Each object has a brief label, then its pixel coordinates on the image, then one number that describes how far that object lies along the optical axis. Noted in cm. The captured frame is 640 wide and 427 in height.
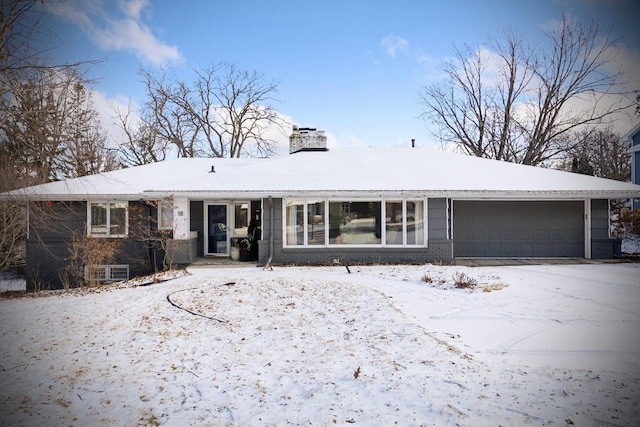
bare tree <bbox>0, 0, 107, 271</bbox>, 618
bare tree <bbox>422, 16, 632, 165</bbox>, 2416
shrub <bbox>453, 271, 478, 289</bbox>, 878
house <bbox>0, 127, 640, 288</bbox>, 1233
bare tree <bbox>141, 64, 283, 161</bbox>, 2878
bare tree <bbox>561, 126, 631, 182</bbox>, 2572
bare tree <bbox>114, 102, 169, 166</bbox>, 2586
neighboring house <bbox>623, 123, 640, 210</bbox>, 1888
